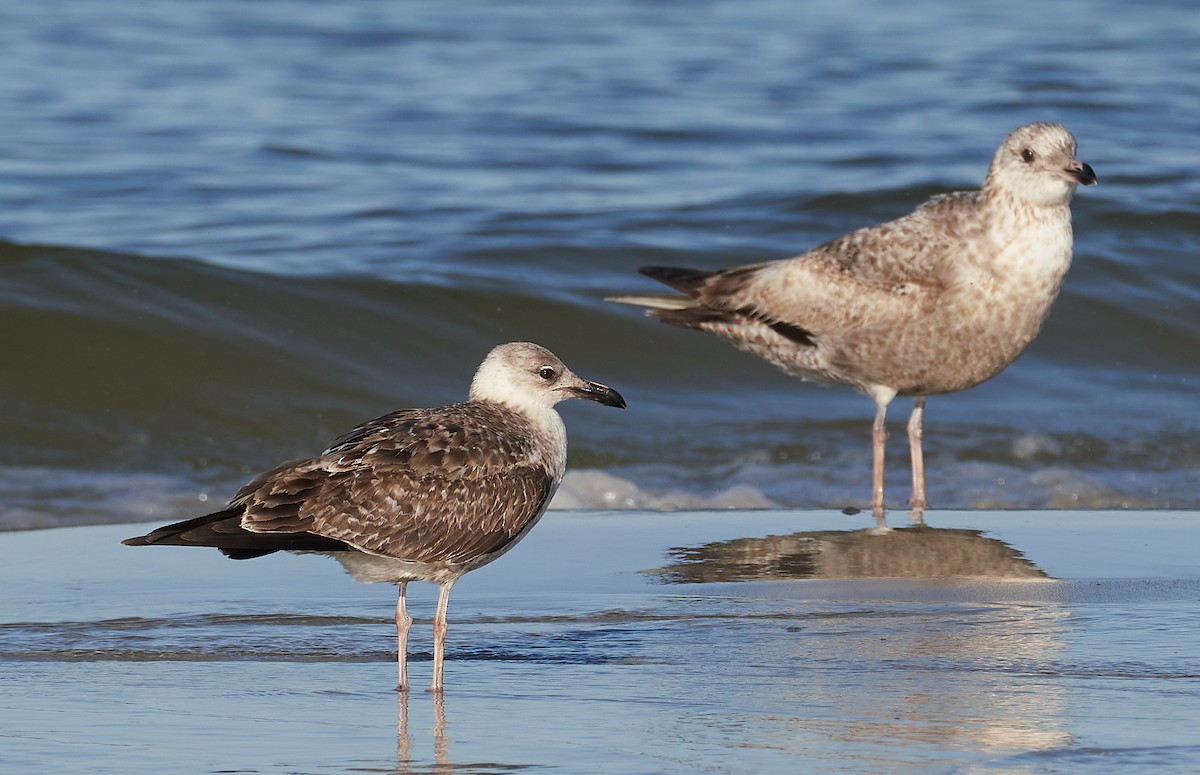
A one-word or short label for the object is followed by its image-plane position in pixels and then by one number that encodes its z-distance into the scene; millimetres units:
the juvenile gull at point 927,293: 17891
